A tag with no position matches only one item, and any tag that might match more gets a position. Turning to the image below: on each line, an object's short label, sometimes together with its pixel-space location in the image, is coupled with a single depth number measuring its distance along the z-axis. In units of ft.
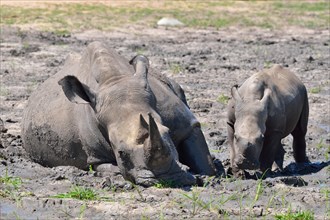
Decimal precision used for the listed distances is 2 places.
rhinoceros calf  61.41
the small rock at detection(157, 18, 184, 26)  145.38
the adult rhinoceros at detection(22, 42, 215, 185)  51.19
